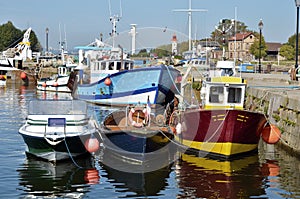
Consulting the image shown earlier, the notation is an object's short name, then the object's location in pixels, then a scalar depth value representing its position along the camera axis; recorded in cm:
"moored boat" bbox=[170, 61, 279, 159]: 1827
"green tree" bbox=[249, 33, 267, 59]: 8919
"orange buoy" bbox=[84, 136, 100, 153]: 1762
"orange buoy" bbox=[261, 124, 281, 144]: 1941
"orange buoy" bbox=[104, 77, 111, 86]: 3862
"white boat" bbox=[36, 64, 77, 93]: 5672
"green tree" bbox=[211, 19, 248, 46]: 13092
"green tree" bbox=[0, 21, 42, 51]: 12192
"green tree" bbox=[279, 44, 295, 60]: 8938
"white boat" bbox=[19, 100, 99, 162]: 1741
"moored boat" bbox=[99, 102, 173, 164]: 1773
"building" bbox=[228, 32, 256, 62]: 10282
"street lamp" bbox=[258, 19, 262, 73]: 4062
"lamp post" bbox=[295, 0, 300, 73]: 2929
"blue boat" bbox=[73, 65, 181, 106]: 3566
